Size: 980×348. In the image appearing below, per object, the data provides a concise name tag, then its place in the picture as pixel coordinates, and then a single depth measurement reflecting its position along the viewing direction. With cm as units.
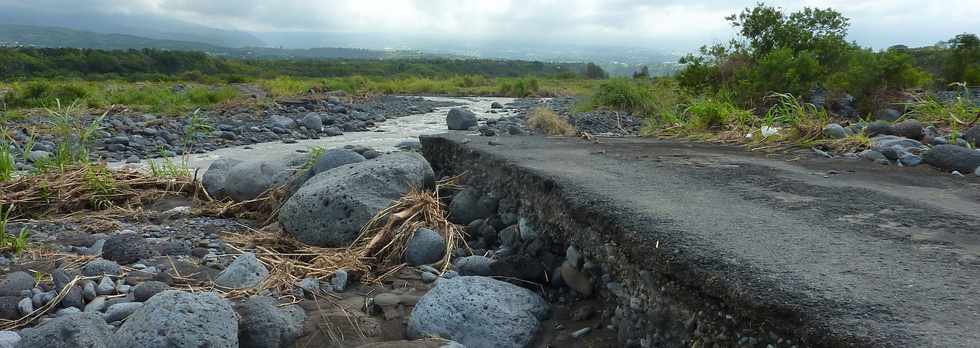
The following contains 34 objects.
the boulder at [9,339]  246
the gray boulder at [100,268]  325
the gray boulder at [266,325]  260
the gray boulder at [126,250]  355
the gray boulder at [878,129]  525
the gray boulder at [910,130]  507
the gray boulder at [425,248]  364
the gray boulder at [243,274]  317
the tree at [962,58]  1550
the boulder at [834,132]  507
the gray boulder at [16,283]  296
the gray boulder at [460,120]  1094
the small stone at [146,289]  297
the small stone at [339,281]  332
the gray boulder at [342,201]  392
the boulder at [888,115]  866
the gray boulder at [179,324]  230
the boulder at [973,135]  467
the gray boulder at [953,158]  390
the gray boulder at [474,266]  333
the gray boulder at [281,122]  1155
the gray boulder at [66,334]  226
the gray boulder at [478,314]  269
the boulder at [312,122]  1185
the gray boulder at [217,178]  520
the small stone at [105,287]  308
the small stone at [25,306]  283
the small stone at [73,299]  293
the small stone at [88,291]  304
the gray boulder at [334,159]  482
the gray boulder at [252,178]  496
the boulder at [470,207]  410
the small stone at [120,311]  276
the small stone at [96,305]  289
